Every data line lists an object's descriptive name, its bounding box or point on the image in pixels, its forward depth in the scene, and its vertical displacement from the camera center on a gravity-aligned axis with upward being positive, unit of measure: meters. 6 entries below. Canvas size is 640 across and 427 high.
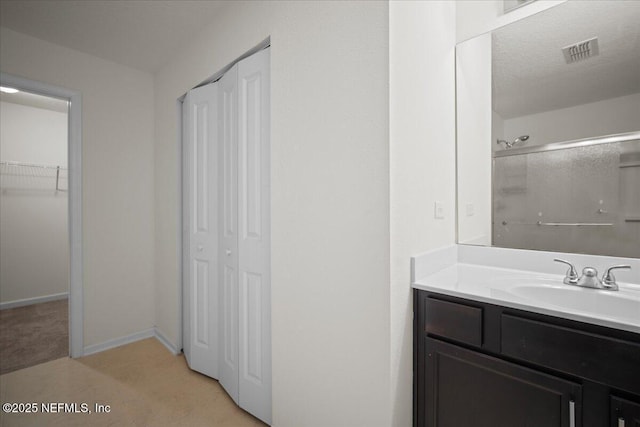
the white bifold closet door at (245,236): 1.64 -0.15
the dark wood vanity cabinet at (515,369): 0.84 -0.53
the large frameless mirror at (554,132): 1.20 +0.38
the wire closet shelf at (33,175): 3.58 +0.49
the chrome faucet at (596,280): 1.14 -0.28
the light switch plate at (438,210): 1.42 +0.01
